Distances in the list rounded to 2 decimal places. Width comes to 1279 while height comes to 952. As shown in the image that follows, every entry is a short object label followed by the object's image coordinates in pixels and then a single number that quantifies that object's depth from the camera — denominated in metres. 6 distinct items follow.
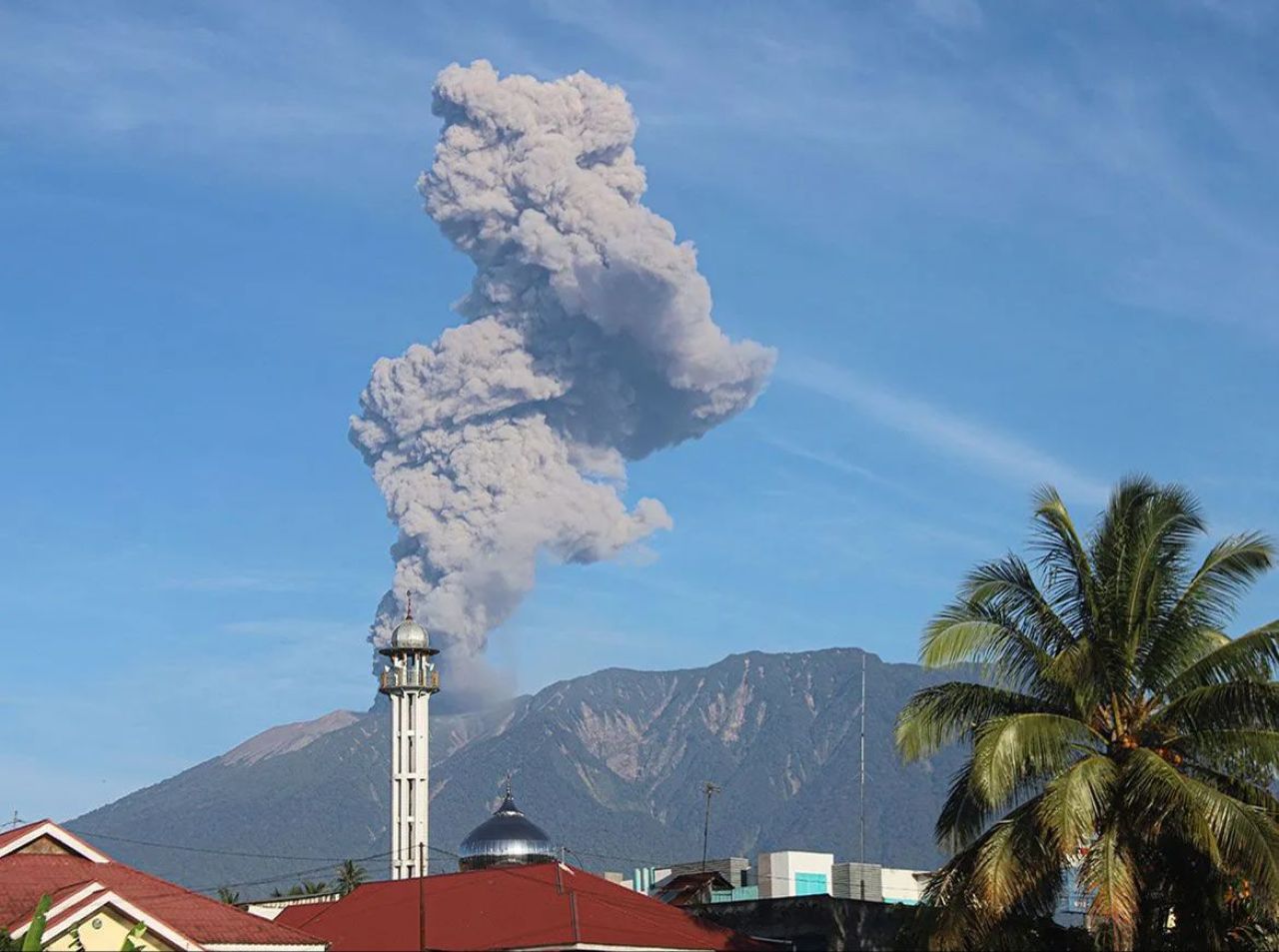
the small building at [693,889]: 68.69
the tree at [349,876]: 115.39
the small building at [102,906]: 46.78
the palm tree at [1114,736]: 34.72
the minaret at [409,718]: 108.44
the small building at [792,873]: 86.28
